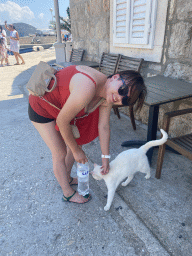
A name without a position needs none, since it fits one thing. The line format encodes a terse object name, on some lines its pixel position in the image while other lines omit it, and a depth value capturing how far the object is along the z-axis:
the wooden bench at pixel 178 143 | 1.70
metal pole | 6.61
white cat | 1.69
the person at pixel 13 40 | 8.32
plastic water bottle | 1.87
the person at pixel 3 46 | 8.94
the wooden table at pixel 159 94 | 1.93
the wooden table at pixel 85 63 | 4.24
